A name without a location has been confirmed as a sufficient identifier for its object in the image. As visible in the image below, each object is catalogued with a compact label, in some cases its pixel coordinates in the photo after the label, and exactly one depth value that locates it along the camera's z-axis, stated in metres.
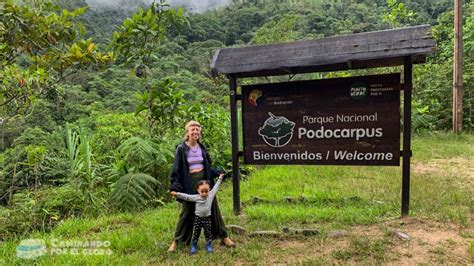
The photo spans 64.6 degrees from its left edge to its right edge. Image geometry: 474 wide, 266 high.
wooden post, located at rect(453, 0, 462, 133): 13.76
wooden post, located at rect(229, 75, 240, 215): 5.32
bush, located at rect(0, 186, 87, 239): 5.14
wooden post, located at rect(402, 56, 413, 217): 4.55
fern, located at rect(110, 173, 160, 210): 5.80
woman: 4.03
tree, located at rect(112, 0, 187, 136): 6.18
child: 3.93
